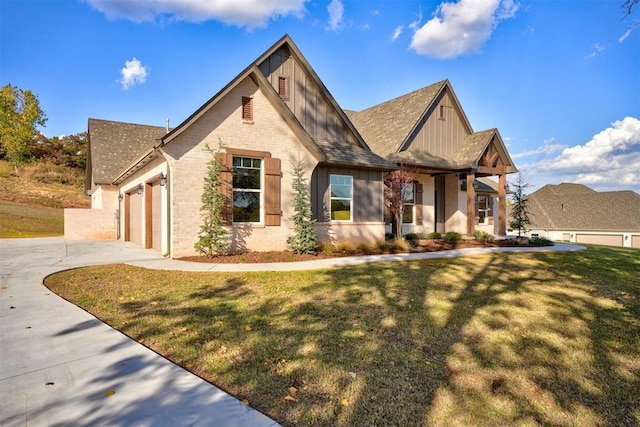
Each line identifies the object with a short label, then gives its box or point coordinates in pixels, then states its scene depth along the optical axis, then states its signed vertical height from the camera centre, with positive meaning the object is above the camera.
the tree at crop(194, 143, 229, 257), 10.44 -0.01
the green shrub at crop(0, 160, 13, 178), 31.68 +4.47
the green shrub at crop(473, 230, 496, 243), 16.33 -1.13
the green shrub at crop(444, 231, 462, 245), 15.50 -1.09
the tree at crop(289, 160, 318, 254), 11.59 -0.09
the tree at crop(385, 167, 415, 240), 15.11 +1.00
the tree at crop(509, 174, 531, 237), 17.31 +0.65
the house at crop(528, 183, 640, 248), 35.97 -0.46
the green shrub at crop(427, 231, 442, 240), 16.81 -1.08
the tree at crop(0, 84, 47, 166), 32.25 +9.03
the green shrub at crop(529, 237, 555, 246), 16.01 -1.34
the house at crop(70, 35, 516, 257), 10.78 +1.95
